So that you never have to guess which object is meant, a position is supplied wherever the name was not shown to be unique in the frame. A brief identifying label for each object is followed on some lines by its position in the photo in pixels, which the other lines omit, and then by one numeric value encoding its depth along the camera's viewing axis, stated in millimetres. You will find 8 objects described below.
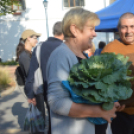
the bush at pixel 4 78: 9969
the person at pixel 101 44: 7116
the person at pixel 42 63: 2676
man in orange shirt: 2430
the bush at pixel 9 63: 17911
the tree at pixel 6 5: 9711
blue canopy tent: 5645
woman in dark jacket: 3638
